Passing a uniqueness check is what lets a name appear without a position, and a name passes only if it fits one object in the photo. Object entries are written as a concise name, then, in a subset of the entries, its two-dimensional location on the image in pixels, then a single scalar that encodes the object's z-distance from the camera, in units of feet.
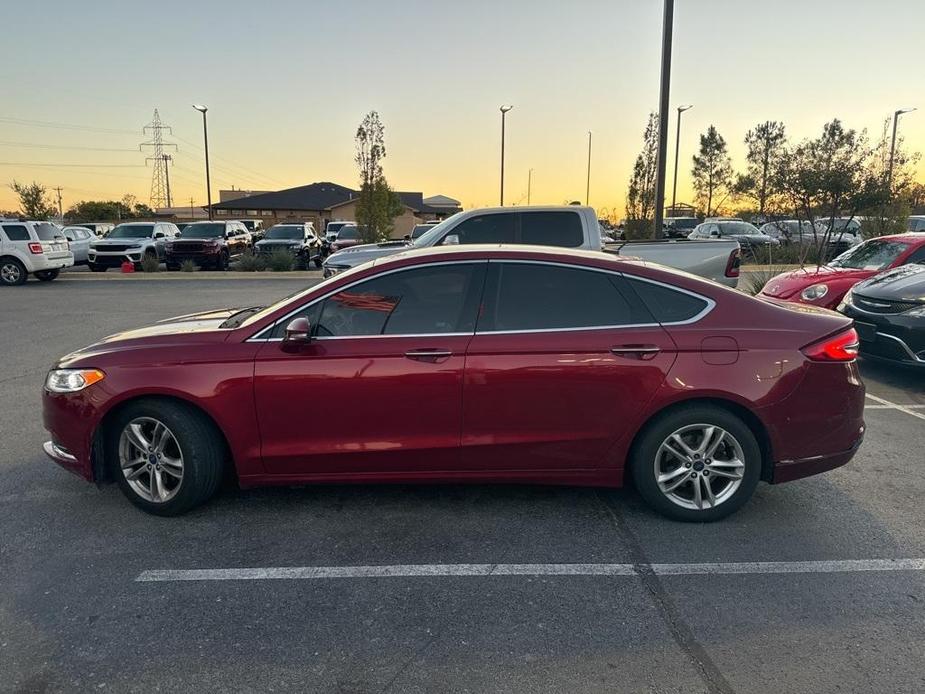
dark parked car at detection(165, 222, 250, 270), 73.67
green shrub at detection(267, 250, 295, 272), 71.36
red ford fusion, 12.17
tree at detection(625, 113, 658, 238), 101.86
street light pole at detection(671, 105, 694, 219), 112.27
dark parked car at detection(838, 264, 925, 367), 22.12
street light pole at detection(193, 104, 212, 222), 118.41
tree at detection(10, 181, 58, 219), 151.12
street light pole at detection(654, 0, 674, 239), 40.40
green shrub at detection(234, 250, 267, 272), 72.02
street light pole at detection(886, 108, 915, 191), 50.25
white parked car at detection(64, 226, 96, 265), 85.76
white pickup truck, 27.84
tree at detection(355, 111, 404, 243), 82.69
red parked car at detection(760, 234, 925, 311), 28.86
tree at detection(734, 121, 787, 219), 113.39
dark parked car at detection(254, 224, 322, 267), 76.54
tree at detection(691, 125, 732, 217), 151.02
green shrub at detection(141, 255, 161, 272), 70.79
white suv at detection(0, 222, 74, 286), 59.72
